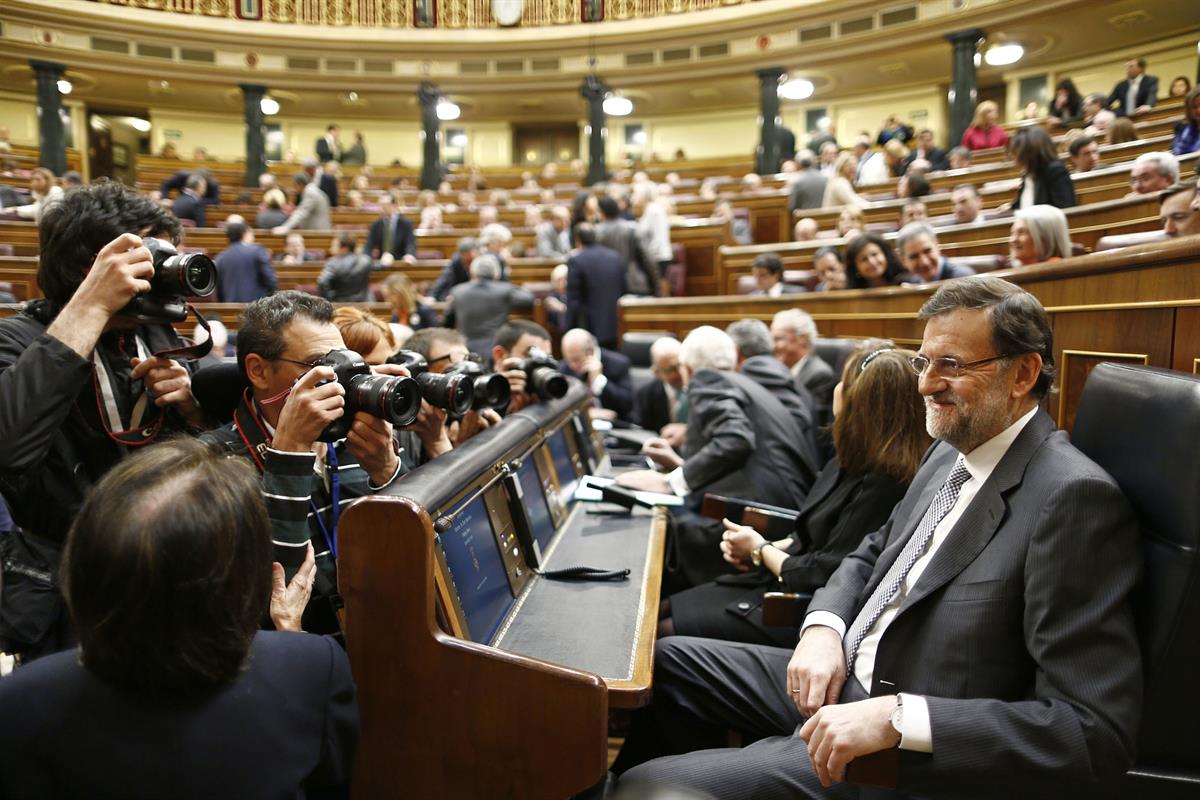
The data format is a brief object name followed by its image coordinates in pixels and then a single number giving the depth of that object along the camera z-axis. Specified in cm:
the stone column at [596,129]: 1220
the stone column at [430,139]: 1262
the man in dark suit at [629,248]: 561
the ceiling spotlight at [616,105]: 1244
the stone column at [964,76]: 995
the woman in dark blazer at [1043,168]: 389
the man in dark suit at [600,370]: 415
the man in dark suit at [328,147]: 1259
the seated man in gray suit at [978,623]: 105
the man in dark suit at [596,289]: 531
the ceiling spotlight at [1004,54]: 1059
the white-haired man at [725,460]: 255
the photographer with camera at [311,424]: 122
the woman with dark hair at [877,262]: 407
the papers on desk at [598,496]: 243
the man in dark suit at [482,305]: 491
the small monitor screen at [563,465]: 253
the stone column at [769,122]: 1148
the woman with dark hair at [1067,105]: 812
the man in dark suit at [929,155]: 849
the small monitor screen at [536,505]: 204
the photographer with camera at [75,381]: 121
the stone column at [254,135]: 1220
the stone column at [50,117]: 1127
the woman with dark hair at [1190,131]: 471
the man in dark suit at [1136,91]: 780
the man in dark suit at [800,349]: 354
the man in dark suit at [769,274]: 511
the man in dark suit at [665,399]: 373
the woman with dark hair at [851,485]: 182
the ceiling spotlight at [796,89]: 1202
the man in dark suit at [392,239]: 742
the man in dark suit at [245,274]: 534
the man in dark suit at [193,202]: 791
